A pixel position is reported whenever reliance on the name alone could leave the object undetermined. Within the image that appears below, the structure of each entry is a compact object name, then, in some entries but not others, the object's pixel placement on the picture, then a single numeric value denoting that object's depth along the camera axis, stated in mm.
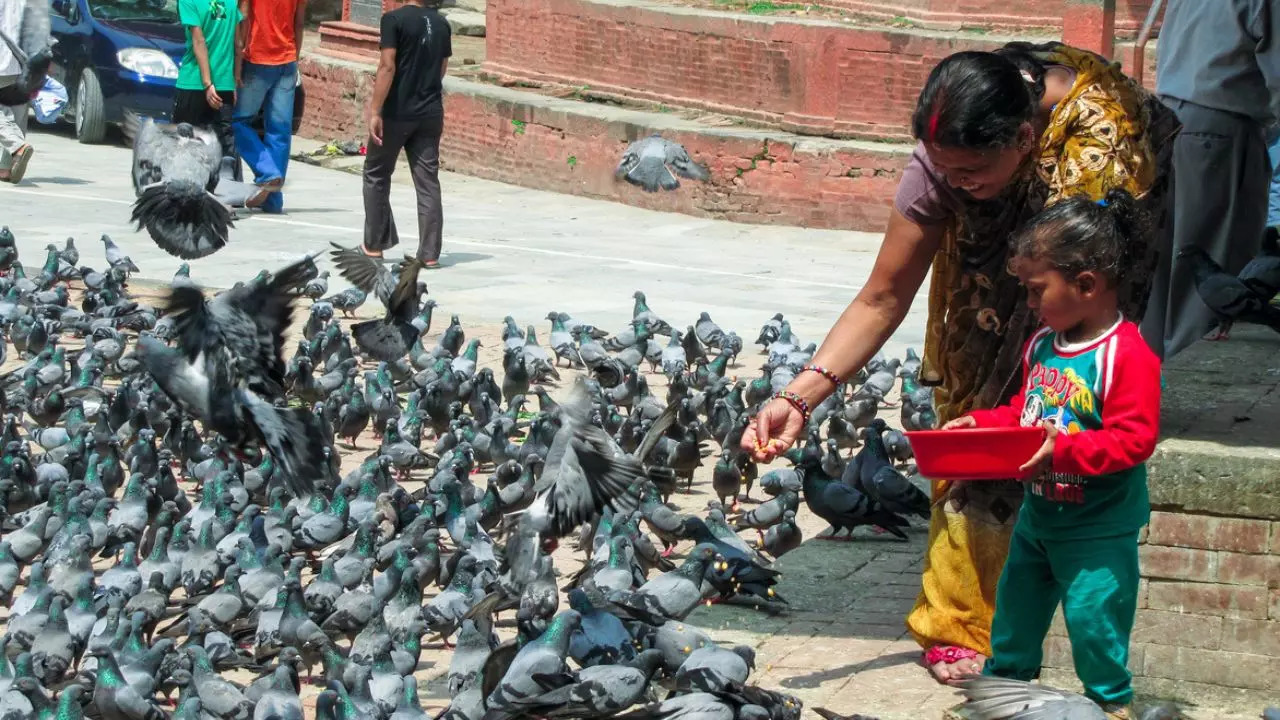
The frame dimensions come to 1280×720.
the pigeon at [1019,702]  4059
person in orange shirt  14141
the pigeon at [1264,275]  7586
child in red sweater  4141
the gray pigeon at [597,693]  4691
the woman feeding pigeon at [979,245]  4402
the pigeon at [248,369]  6402
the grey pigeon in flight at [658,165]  14852
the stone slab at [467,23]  21219
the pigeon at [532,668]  4824
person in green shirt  13852
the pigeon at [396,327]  10211
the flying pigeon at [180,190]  9117
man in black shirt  12266
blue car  17922
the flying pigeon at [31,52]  14633
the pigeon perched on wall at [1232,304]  7434
